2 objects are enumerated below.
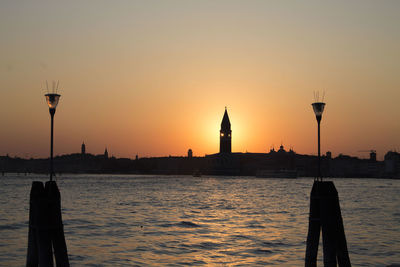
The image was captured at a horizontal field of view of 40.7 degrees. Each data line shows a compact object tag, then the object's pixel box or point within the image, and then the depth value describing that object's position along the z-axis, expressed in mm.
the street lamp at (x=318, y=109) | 13586
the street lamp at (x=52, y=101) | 12047
